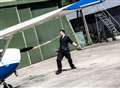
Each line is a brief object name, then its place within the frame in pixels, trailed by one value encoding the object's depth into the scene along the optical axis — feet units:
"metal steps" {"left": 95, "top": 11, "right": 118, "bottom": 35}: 108.37
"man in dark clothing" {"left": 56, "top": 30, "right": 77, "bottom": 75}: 54.29
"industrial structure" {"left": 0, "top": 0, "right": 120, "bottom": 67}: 80.74
